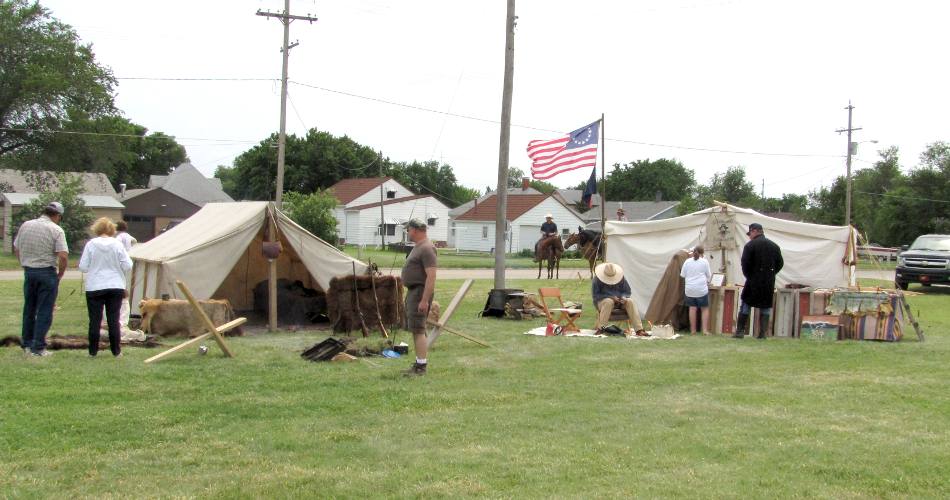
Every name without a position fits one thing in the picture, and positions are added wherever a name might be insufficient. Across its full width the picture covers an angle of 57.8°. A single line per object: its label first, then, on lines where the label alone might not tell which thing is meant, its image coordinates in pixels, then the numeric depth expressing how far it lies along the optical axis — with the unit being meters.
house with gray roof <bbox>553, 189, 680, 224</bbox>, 67.25
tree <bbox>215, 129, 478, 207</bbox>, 61.81
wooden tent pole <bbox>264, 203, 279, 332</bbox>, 12.38
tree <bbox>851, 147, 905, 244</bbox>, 54.81
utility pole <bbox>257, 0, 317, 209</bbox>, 27.41
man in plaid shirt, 8.98
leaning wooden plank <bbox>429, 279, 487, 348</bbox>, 10.17
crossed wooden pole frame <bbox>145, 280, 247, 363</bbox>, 9.30
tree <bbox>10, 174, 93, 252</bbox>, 33.44
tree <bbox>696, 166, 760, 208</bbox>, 76.88
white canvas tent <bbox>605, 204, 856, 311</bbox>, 14.77
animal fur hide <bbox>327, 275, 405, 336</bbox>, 11.90
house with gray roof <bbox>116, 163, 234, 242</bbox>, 55.12
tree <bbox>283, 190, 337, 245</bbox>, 42.16
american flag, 17.31
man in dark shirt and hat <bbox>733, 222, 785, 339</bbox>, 11.98
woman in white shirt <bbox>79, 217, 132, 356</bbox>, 9.06
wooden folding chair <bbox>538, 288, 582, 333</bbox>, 12.70
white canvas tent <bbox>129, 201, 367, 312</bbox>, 12.23
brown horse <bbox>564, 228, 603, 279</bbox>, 22.58
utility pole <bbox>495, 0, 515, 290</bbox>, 15.56
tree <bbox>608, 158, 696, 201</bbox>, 85.69
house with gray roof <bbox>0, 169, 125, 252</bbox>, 36.00
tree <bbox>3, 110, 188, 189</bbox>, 34.38
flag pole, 15.93
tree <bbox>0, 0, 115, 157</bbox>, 32.62
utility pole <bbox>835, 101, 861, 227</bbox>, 38.42
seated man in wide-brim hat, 13.09
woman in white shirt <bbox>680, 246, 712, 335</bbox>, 12.90
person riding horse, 25.30
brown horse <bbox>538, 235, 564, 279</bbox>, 24.65
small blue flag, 18.38
